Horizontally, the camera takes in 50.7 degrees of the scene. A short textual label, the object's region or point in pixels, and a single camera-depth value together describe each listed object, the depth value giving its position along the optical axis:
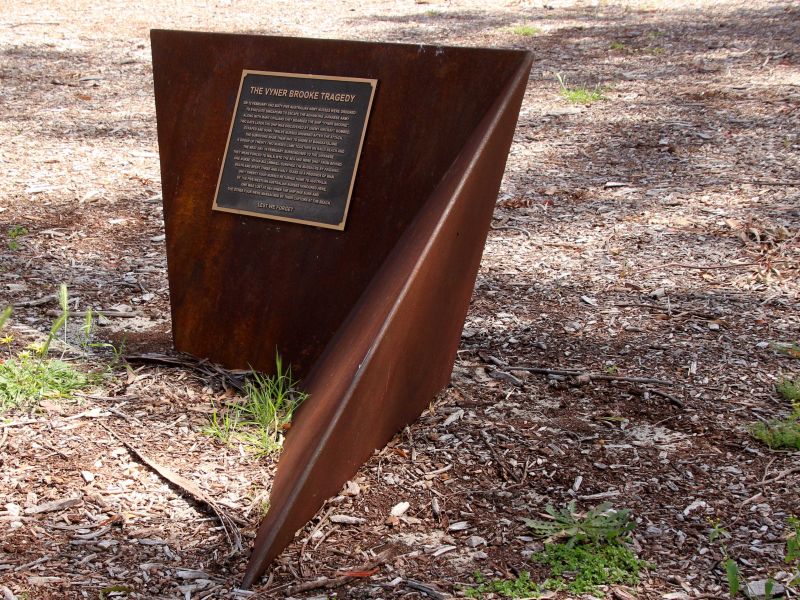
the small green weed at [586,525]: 2.49
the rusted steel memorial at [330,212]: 2.72
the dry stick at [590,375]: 3.43
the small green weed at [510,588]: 2.28
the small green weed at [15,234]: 4.66
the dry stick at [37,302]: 3.95
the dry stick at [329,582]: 2.29
